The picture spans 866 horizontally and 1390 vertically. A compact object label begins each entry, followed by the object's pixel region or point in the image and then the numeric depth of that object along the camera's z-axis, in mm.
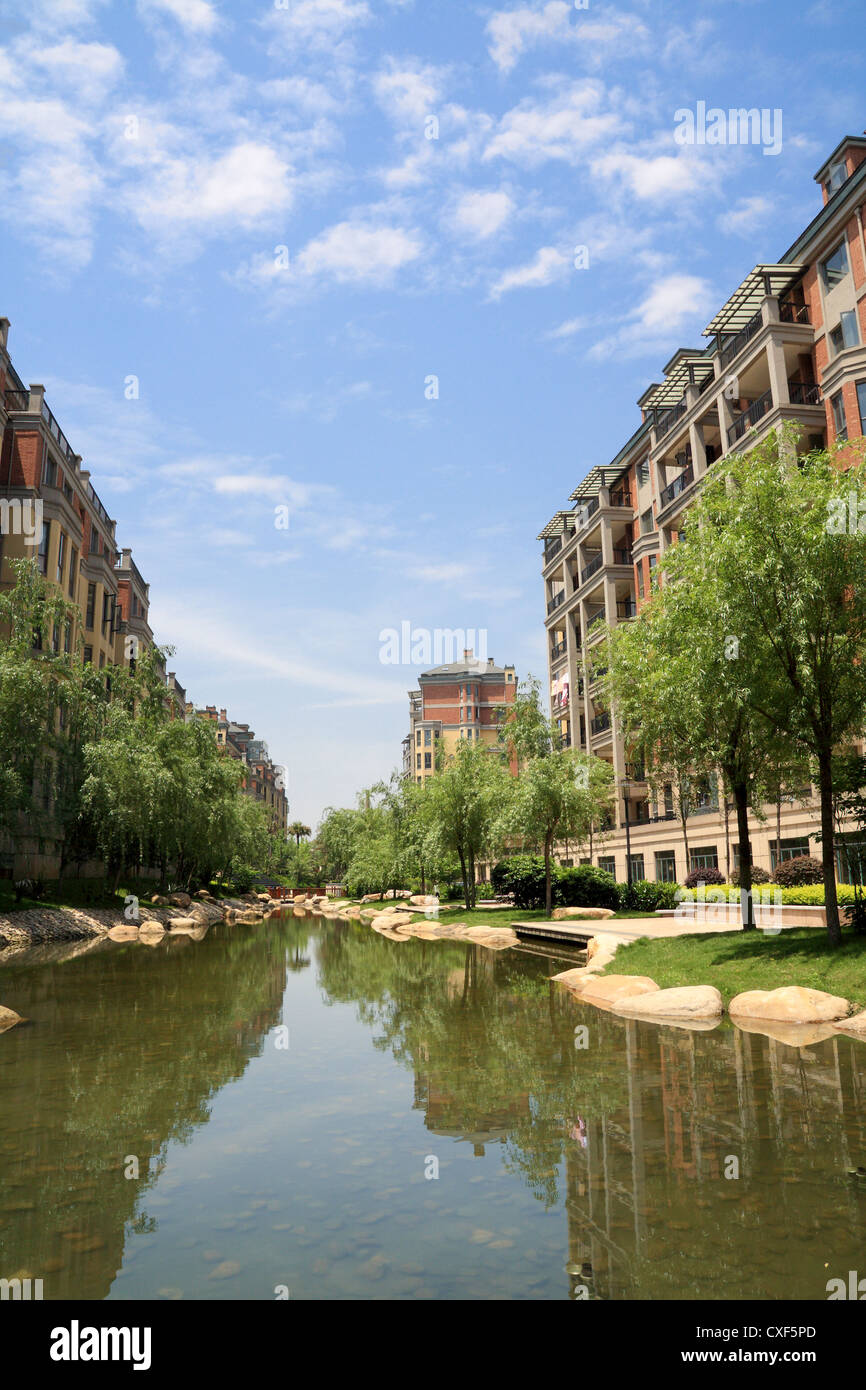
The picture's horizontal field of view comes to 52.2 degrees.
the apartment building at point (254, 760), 121125
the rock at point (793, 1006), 12406
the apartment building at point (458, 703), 114888
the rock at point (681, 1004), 13500
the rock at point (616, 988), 15203
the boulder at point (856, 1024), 11623
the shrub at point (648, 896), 33312
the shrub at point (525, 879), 38031
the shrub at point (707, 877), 31531
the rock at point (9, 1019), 13148
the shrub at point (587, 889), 35531
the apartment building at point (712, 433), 29500
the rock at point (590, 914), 31686
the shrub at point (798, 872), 25094
